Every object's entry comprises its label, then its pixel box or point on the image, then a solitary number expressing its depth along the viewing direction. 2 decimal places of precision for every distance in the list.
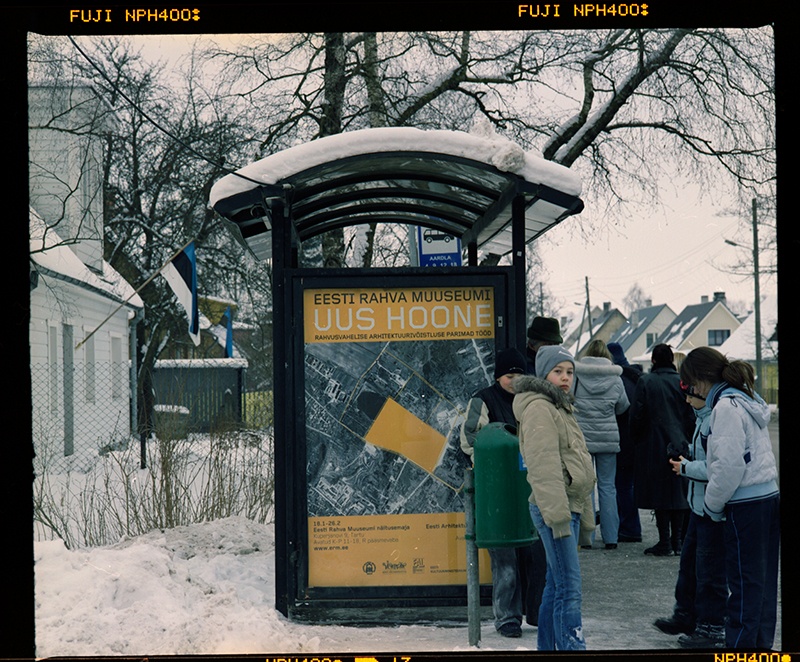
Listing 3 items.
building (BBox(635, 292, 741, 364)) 68.56
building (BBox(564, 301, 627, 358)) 86.69
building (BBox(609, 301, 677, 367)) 79.94
